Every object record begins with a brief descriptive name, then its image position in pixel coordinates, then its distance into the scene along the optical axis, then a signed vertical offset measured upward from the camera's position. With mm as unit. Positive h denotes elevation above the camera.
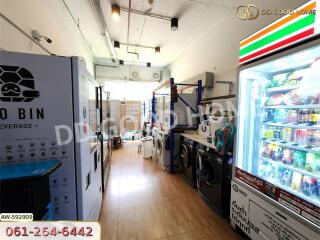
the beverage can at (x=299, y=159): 1400 -426
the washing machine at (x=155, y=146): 4247 -943
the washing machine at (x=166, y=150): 3549 -866
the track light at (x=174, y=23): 2973 +1745
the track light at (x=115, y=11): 2525 +1691
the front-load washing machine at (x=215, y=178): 1965 -909
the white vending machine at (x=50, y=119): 977 -47
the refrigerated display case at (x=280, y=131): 1115 -188
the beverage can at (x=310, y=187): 1290 -633
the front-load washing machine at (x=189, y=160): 2818 -903
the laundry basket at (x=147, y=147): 4559 -1010
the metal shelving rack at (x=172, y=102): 3289 +257
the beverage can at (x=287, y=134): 1570 -219
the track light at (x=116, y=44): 4039 +1827
